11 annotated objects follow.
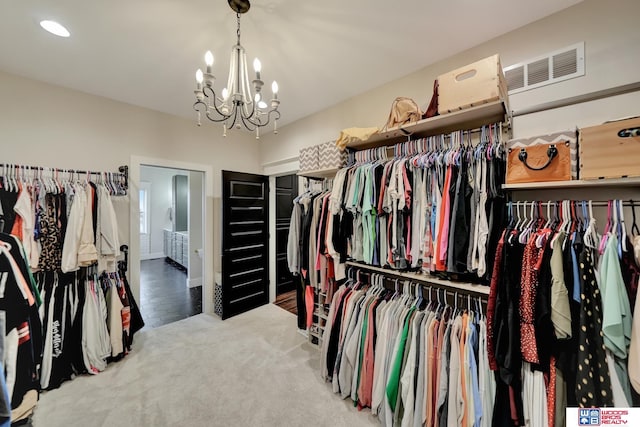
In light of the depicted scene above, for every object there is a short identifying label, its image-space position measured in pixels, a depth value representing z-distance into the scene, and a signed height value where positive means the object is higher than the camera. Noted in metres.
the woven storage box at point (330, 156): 2.28 +0.51
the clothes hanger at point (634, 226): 1.26 -0.08
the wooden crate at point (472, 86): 1.39 +0.75
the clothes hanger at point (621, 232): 1.13 -0.11
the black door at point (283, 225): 4.09 -0.25
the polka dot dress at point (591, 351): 1.09 -0.64
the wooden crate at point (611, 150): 1.10 +0.28
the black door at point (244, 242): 3.23 -0.44
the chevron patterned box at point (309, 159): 2.46 +0.53
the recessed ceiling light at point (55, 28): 1.60 +1.22
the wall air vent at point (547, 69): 1.46 +0.89
